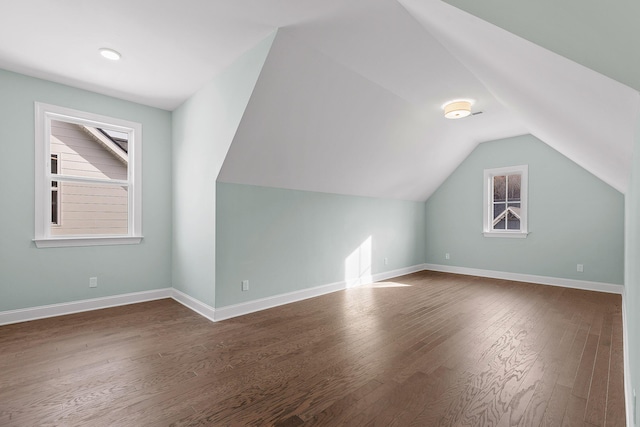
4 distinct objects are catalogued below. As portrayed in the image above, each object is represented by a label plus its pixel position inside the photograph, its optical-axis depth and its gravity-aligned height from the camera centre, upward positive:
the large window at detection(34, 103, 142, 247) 3.44 +0.38
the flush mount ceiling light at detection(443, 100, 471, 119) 3.80 +1.31
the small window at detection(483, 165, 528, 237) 5.50 +0.19
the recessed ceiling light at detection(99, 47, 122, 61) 2.77 +1.47
